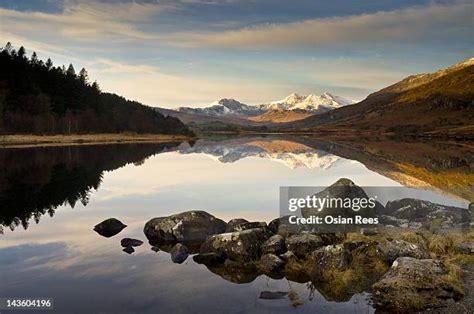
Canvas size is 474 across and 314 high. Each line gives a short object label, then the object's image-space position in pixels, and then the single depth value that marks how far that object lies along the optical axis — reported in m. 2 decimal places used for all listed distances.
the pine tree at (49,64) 147.25
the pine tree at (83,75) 165.90
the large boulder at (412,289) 15.32
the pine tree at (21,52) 135.18
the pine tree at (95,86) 169.93
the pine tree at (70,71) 154.38
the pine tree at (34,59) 143.25
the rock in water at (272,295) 16.98
